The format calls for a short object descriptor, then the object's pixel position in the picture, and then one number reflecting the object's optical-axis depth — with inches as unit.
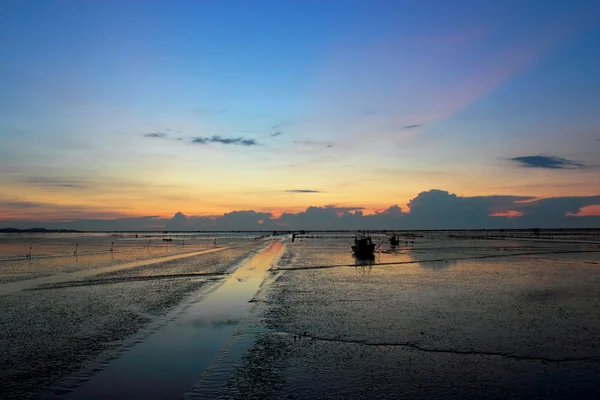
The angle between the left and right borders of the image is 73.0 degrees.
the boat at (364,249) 2064.5
